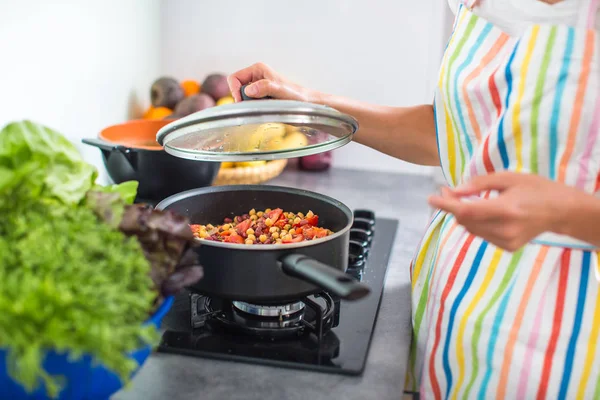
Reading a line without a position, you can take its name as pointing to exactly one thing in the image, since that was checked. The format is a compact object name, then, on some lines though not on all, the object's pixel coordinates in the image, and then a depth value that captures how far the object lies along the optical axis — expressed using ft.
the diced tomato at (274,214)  3.47
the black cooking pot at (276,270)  2.41
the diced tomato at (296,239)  3.17
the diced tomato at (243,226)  3.41
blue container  1.89
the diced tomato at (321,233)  3.21
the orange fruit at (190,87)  5.67
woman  2.65
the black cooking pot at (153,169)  4.13
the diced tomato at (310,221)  3.43
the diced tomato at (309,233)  3.21
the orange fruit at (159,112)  5.34
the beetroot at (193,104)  5.16
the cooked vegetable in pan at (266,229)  3.24
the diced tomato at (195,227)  3.25
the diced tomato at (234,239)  3.21
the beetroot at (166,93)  5.39
